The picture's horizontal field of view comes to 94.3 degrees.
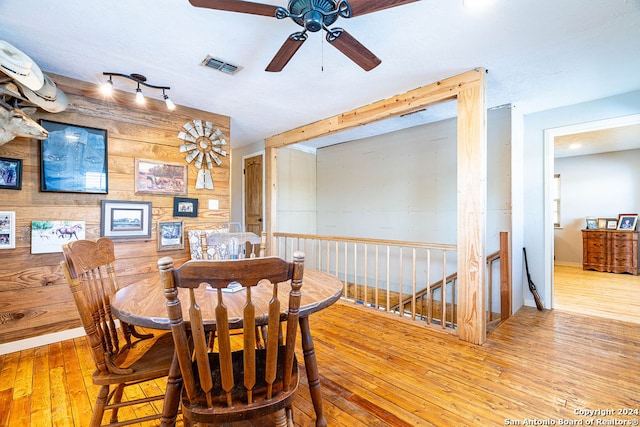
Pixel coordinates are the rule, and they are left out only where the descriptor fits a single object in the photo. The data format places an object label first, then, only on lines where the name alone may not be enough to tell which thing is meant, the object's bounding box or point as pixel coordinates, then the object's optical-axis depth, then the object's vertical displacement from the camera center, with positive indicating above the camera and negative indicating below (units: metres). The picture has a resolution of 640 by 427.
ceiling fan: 1.42 +1.00
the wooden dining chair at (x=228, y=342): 0.93 -0.45
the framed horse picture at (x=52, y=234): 2.53 -0.18
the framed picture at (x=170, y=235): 3.26 -0.25
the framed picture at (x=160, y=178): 3.12 +0.39
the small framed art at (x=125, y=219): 2.90 -0.06
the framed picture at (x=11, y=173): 2.40 +0.34
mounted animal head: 2.11 +0.66
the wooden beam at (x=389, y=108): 2.67 +1.12
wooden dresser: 5.37 -0.75
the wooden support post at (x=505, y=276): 3.29 -0.72
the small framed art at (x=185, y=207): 3.37 +0.07
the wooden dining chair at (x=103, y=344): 1.25 -0.62
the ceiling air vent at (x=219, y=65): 2.41 +1.25
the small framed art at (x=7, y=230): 2.39 -0.13
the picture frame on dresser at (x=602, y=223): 5.77 -0.24
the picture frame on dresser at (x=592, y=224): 5.86 -0.26
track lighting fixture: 2.57 +1.22
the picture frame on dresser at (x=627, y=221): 5.42 -0.19
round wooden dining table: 1.15 -0.40
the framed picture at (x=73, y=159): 2.59 +0.50
